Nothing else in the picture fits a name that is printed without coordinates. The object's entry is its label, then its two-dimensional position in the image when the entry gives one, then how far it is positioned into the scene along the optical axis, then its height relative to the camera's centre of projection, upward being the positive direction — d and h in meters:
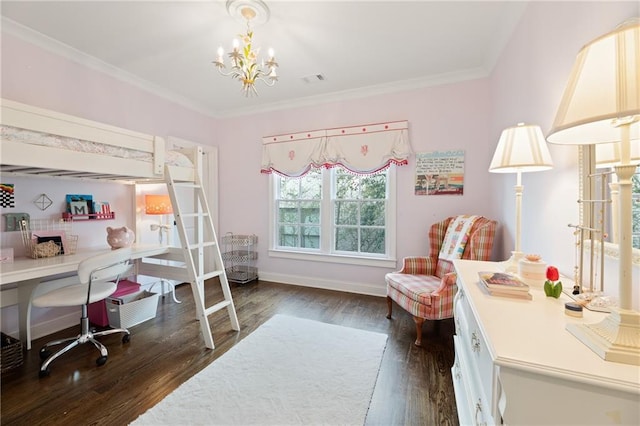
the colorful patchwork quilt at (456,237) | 2.55 -0.26
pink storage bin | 2.61 -0.96
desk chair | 1.94 -0.63
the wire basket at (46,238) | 2.31 -0.23
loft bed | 1.53 +0.45
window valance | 3.32 +0.84
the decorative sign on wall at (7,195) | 2.23 +0.15
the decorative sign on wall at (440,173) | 3.12 +0.46
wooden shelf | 2.61 -0.03
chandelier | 1.95 +1.33
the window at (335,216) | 3.57 -0.06
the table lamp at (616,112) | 0.62 +0.24
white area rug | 1.53 -1.15
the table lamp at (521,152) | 1.38 +0.31
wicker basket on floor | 1.89 -1.01
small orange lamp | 3.18 +0.09
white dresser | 0.59 -0.38
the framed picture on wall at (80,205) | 2.63 +0.08
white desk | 1.87 -0.42
